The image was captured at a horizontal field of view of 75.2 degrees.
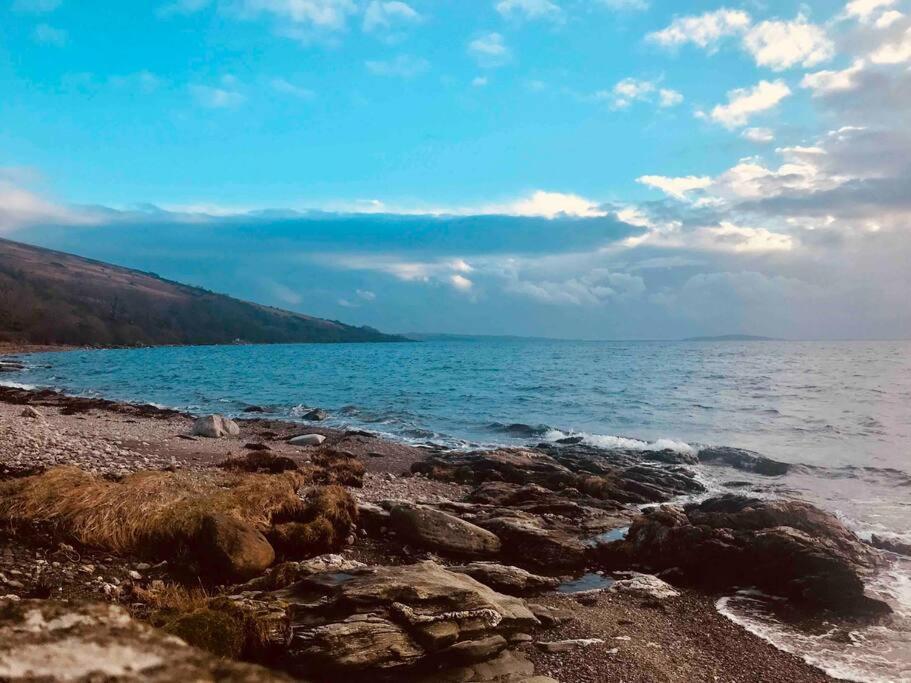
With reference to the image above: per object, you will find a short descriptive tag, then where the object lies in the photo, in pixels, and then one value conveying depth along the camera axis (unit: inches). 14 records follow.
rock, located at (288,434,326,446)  1276.5
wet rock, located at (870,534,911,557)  659.1
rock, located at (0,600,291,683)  85.5
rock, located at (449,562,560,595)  441.7
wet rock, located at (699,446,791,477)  1132.5
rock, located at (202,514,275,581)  408.2
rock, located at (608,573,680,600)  479.2
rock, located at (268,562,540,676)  297.4
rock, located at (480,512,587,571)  536.4
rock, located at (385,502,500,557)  530.9
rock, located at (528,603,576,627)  388.5
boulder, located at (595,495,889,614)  495.5
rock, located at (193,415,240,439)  1278.3
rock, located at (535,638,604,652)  355.9
